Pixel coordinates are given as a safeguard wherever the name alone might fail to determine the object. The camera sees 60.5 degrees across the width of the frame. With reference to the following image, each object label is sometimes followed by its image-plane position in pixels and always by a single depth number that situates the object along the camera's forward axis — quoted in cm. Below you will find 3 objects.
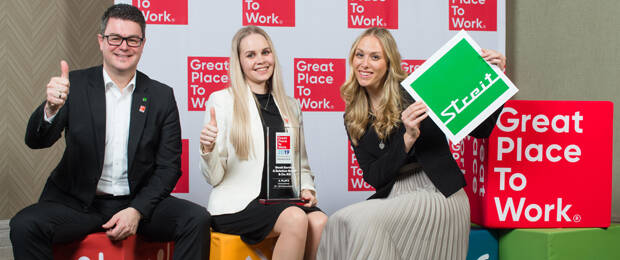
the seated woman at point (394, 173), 201
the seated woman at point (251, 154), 221
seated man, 212
